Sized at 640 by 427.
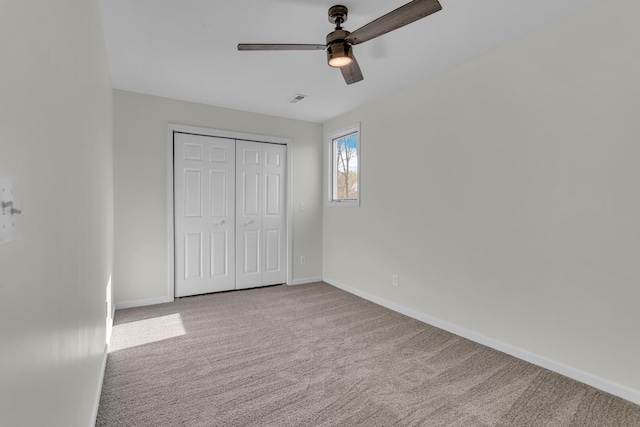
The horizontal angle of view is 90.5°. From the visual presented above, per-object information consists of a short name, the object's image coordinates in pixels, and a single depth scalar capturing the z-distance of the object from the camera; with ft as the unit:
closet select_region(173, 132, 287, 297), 13.20
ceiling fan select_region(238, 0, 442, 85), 6.17
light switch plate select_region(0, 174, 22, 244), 1.83
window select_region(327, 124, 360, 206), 14.22
